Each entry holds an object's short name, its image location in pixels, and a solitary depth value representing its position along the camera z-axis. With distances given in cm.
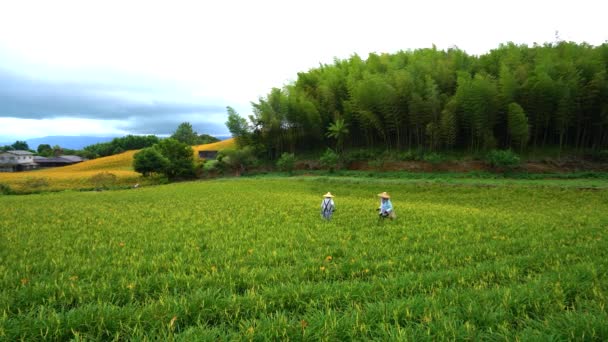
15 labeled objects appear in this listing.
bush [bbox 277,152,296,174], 3266
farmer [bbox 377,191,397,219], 953
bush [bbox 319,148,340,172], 3045
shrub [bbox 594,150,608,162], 2402
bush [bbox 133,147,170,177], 3638
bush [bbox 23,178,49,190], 2935
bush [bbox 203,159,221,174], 3929
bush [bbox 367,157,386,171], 2956
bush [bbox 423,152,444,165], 2691
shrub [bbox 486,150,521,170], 2345
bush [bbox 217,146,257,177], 3712
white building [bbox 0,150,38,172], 4891
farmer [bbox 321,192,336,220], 993
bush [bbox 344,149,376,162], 3178
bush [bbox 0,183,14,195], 2705
